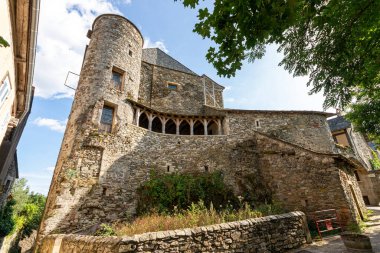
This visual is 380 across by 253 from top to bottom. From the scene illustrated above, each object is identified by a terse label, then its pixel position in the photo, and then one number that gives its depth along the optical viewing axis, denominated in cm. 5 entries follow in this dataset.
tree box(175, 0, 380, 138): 290
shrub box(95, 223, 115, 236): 671
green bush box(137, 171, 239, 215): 970
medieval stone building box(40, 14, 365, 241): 898
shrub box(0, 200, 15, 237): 1167
